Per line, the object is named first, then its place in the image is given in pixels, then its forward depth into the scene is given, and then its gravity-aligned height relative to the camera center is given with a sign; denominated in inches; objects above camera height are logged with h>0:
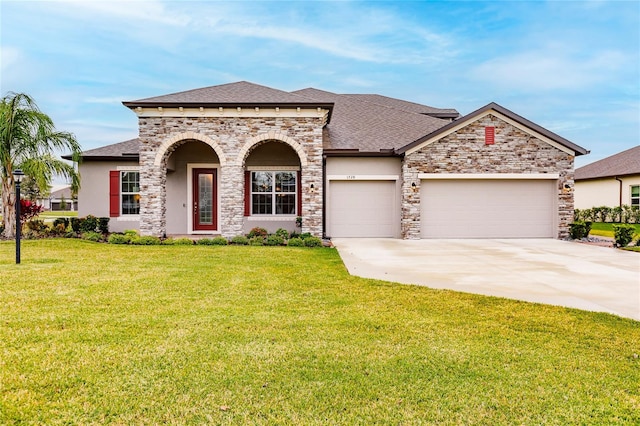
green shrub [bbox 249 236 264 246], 524.5 -40.5
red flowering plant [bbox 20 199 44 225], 606.2 -0.5
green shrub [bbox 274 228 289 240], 548.2 -32.8
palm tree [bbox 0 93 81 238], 548.4 +86.9
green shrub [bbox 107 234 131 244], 534.1 -38.4
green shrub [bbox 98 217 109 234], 608.9 -21.5
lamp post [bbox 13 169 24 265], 348.6 +5.7
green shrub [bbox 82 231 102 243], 547.5 -35.5
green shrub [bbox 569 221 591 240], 589.9 -29.9
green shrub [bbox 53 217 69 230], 595.8 -18.1
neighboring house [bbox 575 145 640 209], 933.2 +68.7
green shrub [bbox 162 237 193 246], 523.4 -41.5
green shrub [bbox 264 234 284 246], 524.1 -40.2
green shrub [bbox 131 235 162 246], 528.4 -40.5
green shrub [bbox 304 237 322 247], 514.3 -40.8
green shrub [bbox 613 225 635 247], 506.6 -31.8
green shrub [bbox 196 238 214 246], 526.6 -41.7
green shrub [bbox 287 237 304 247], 518.3 -41.6
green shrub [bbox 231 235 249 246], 531.8 -39.9
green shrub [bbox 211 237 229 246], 525.7 -41.6
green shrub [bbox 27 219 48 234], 588.0 -24.8
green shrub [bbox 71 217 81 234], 597.9 -22.3
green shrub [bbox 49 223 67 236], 586.2 -29.1
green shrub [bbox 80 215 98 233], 598.2 -20.9
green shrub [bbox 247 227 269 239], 562.8 -31.5
